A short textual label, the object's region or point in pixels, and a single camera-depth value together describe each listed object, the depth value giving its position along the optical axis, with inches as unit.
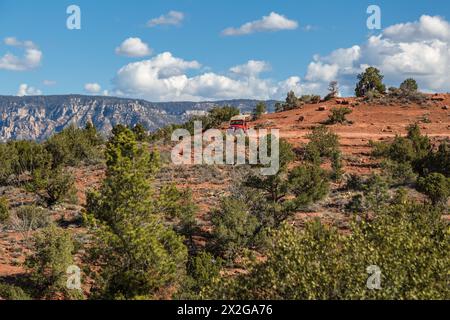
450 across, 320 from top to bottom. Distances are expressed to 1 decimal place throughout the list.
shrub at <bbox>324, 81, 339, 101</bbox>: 3506.4
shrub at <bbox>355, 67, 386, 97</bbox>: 3501.5
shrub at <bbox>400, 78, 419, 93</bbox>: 3388.5
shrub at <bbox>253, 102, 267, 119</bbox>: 3191.4
